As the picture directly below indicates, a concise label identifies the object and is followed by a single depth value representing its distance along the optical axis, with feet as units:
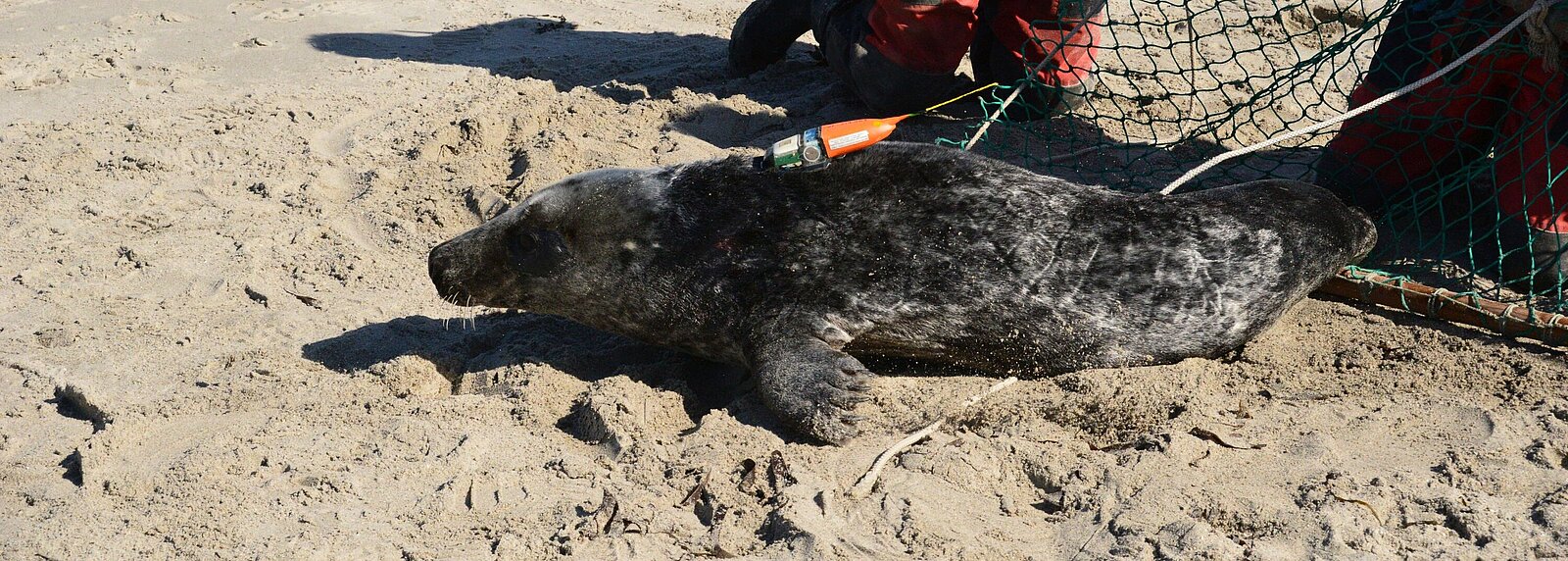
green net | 13.93
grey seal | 12.53
